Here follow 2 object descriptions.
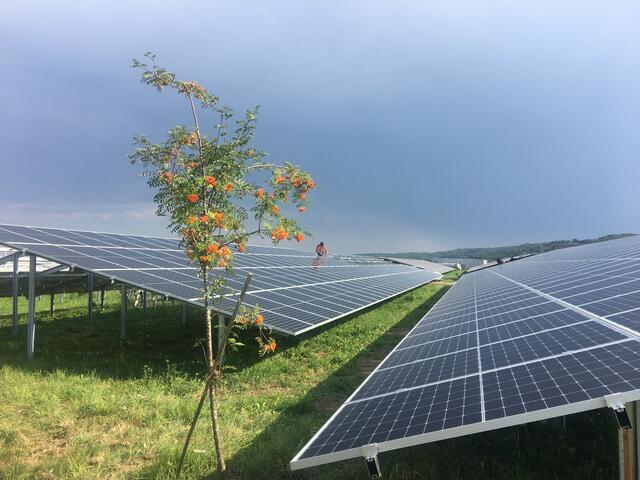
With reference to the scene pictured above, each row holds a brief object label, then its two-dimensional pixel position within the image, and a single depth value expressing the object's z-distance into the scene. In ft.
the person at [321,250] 113.61
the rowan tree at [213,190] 18.17
